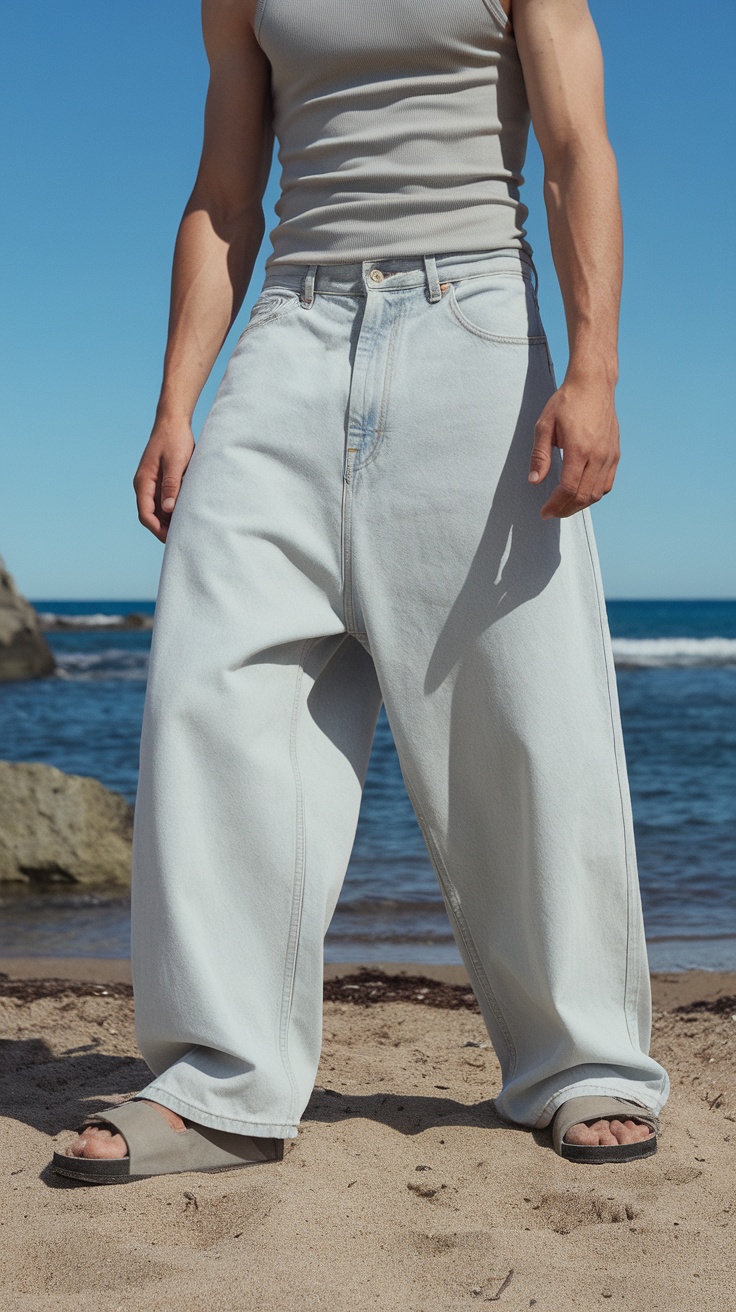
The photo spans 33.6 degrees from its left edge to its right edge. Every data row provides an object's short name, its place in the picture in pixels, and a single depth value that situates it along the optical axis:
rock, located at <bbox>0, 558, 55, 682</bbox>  23.80
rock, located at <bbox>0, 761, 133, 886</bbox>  5.72
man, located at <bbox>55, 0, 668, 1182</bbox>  1.77
